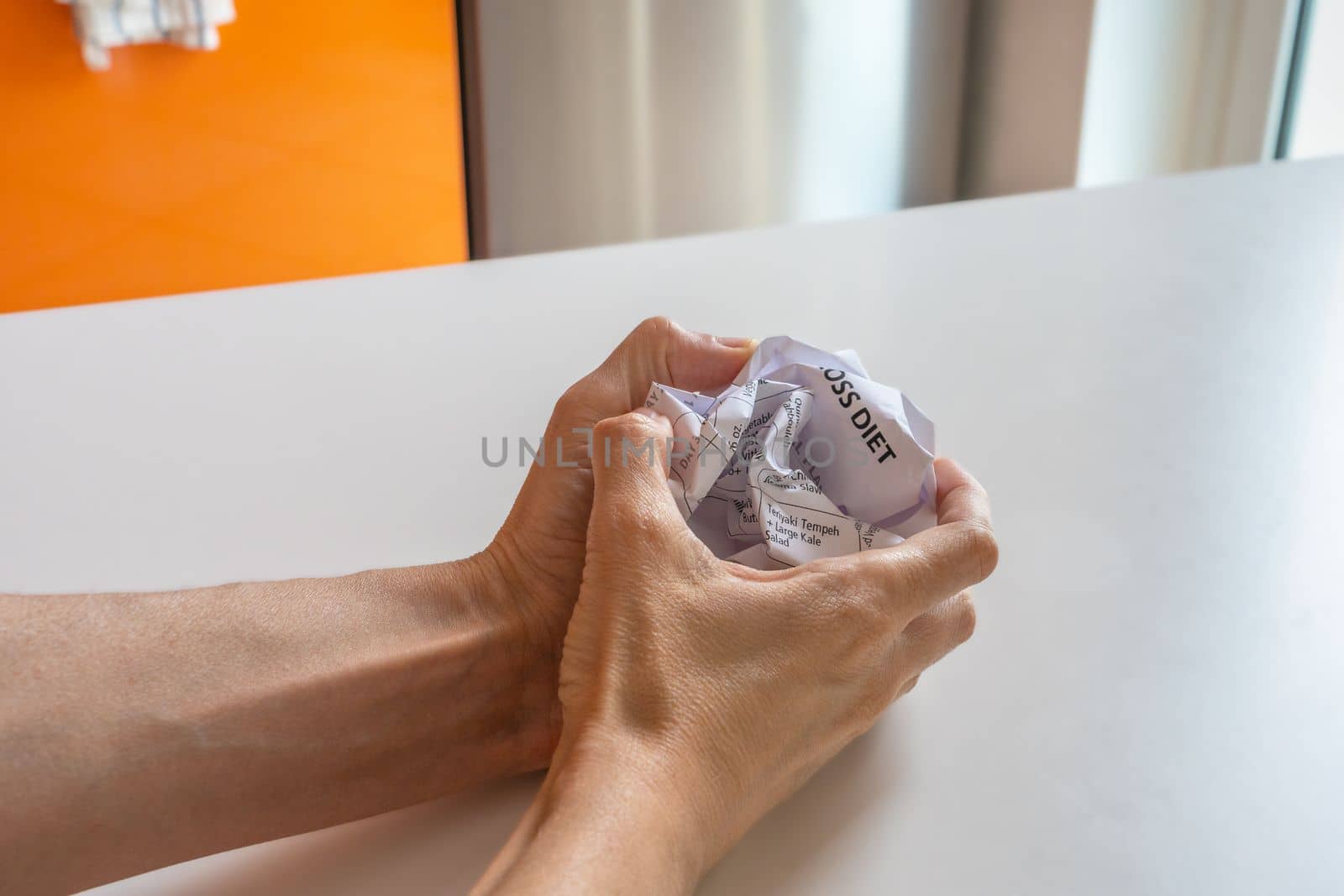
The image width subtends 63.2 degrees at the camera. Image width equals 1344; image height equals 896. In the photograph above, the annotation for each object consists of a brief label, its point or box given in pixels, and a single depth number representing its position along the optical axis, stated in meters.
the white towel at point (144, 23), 1.69
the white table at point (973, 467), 0.45
